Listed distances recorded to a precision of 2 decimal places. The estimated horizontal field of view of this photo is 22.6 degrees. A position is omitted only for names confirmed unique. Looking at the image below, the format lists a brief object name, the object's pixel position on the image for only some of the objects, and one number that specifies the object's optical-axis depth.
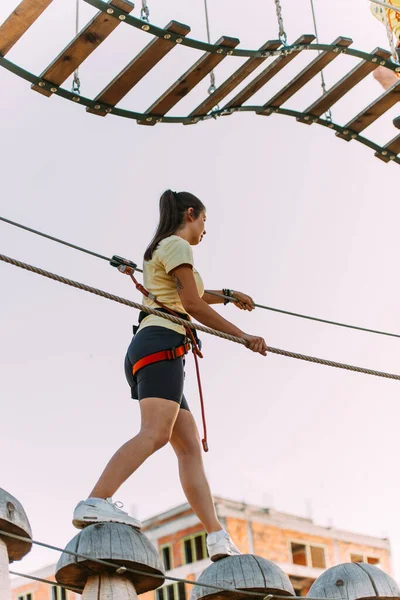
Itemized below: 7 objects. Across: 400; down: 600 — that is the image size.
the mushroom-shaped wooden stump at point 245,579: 4.51
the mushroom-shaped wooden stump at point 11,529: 3.65
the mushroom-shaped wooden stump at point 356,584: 4.67
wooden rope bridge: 5.64
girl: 4.64
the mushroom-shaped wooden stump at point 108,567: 4.07
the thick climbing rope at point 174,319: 4.11
